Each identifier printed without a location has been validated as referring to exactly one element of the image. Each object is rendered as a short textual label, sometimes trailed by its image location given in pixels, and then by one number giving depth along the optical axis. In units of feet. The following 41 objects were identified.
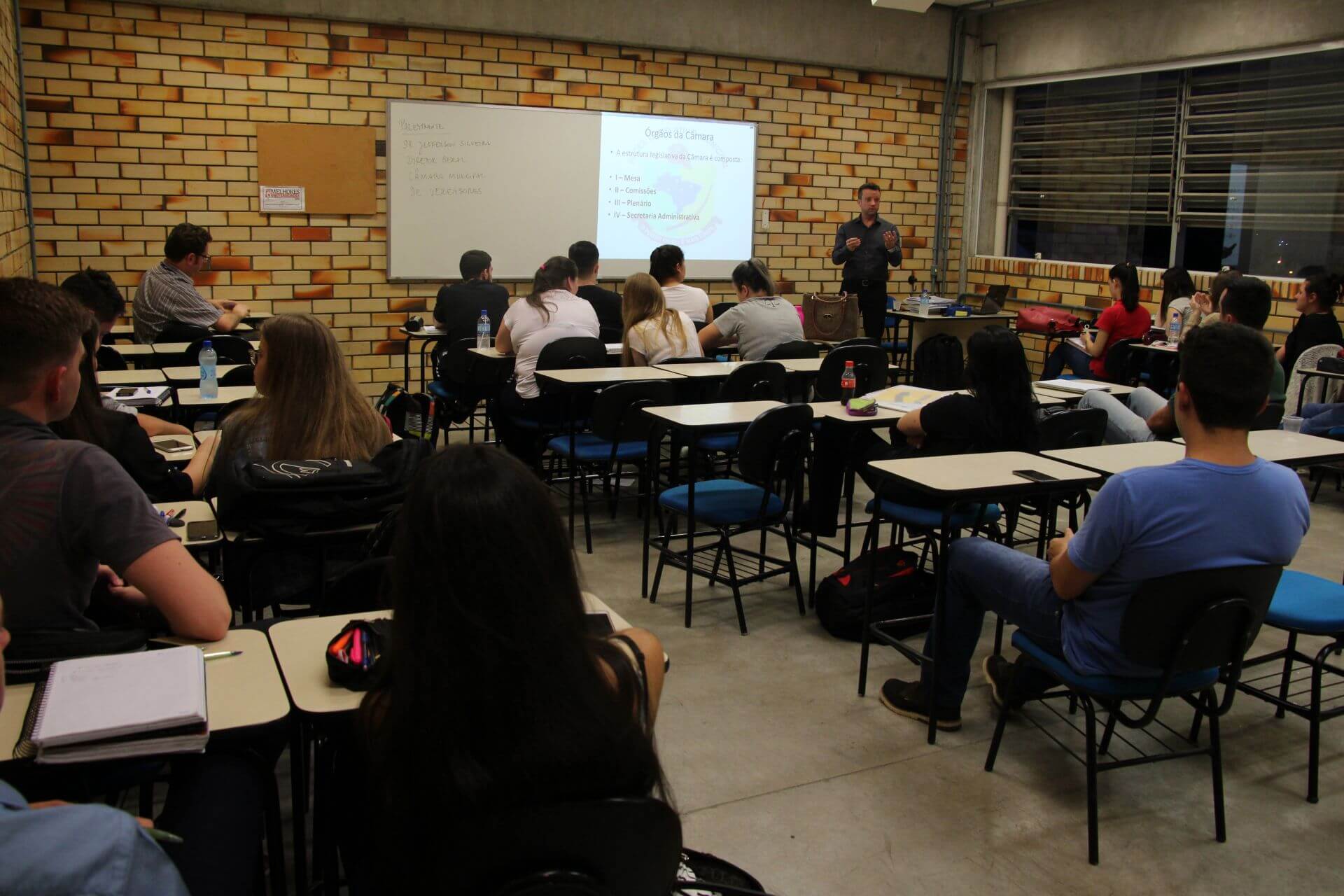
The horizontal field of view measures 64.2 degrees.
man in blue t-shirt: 7.41
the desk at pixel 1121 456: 10.46
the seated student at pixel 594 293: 20.42
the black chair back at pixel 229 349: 16.48
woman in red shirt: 21.61
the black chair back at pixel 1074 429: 12.24
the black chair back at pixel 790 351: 18.34
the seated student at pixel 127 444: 8.00
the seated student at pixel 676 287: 19.31
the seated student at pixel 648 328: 17.34
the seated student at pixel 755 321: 18.31
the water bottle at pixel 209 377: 12.48
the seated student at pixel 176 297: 17.99
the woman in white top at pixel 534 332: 17.08
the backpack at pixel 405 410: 11.20
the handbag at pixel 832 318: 23.38
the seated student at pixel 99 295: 12.91
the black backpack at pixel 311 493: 7.98
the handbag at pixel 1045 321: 26.48
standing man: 27.27
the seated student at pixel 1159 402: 13.42
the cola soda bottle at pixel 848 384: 13.12
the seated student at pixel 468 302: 20.01
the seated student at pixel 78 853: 2.78
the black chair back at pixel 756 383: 15.55
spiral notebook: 4.50
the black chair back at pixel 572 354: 16.76
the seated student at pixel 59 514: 5.36
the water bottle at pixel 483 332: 18.99
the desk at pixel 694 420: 12.43
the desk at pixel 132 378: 13.51
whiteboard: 24.63
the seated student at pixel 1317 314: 18.95
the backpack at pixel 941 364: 20.74
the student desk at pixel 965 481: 9.37
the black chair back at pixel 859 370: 17.33
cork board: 23.26
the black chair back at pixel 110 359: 15.14
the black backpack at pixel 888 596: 11.82
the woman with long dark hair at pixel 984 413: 10.94
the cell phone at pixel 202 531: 7.75
